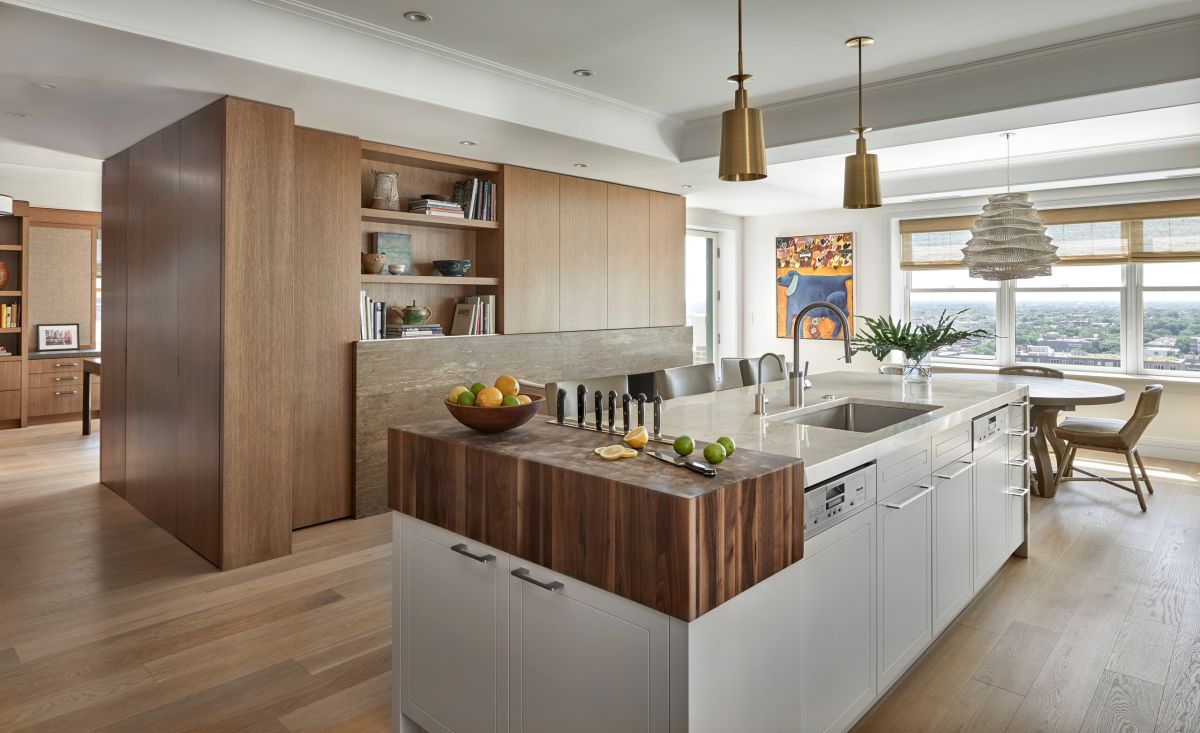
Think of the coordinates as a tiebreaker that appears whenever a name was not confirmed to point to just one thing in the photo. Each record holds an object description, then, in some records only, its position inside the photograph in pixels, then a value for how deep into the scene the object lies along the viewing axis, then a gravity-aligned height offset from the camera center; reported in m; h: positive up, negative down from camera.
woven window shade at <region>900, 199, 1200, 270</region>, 5.89 +1.13
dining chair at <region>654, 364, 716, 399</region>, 4.10 -0.10
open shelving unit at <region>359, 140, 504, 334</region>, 4.51 +0.90
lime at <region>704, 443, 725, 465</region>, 1.67 -0.21
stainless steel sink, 2.82 -0.21
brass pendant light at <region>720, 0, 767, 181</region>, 2.13 +0.66
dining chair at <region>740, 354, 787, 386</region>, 4.44 -0.06
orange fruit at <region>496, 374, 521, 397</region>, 2.04 -0.07
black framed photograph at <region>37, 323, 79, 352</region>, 7.36 +0.29
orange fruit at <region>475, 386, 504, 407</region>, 1.97 -0.10
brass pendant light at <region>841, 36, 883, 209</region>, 2.89 +0.74
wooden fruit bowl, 1.95 -0.15
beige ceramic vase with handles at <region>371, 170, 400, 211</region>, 4.43 +1.07
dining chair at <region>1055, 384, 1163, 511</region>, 4.54 -0.47
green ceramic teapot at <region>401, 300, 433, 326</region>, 4.59 +0.31
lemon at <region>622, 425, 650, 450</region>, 1.84 -0.20
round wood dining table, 4.50 -0.25
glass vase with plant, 3.44 +0.10
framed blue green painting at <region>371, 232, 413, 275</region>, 4.56 +0.75
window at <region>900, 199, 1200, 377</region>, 6.00 +0.63
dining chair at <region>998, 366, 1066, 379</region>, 5.67 -0.08
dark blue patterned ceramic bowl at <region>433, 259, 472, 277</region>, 4.82 +0.65
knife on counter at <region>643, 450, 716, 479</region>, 1.58 -0.23
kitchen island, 1.47 -0.53
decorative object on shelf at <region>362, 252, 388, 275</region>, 4.45 +0.63
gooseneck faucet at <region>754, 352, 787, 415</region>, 2.64 -0.15
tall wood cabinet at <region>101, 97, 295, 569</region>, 3.43 +0.18
